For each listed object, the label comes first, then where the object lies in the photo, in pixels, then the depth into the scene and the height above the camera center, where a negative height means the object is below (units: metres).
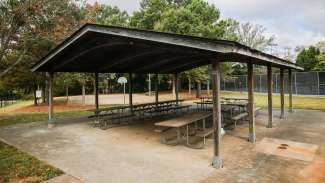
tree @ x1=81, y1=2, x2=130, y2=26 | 12.56 +7.42
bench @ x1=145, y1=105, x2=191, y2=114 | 11.51 -1.06
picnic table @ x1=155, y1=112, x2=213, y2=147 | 6.14 -0.93
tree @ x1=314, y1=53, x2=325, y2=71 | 25.10 +2.58
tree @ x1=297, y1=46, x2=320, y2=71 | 28.97 +3.52
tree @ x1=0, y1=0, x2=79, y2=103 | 9.26 +2.76
